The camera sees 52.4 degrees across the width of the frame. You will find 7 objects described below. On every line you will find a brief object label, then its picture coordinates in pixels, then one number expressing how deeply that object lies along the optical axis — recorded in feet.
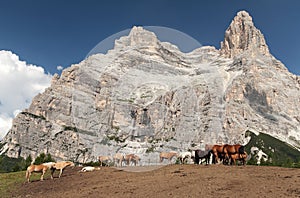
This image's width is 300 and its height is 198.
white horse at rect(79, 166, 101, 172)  83.94
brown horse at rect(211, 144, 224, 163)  74.95
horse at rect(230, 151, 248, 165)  72.75
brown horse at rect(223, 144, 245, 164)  73.23
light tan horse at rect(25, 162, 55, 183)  74.95
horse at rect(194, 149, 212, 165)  78.32
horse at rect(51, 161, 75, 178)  78.91
